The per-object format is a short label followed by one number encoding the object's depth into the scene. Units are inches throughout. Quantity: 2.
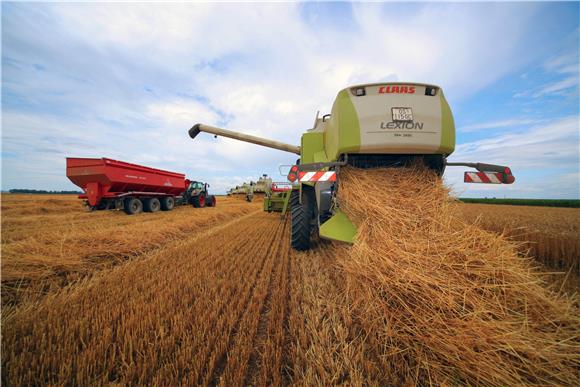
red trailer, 304.5
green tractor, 524.1
